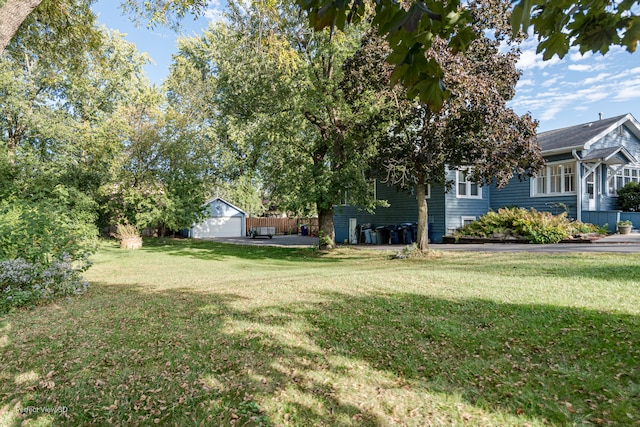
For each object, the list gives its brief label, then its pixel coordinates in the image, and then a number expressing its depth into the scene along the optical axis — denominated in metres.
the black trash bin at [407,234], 19.47
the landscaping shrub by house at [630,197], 17.11
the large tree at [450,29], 2.26
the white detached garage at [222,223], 35.34
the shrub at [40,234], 6.85
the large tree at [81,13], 7.64
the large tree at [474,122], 10.34
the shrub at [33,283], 5.93
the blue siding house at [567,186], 16.95
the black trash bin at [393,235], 19.80
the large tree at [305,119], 14.09
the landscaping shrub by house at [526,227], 14.60
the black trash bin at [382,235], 20.72
